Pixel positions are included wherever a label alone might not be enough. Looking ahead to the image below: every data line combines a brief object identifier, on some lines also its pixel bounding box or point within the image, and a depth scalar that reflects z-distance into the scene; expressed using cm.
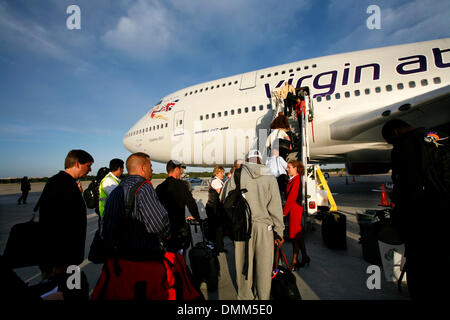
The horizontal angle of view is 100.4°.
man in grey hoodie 223
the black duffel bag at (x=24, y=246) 149
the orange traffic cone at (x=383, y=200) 768
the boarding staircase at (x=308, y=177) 421
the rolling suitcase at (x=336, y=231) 381
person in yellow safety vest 354
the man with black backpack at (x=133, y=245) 156
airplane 705
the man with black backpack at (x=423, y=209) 159
